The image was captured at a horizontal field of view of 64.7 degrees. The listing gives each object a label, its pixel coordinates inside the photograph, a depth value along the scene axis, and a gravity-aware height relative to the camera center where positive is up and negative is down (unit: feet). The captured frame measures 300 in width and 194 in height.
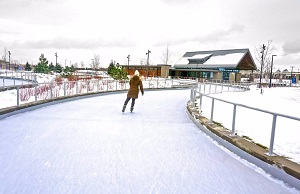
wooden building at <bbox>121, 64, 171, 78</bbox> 173.06 +3.71
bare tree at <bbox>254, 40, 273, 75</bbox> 143.60 +10.92
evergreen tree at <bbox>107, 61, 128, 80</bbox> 85.87 +0.02
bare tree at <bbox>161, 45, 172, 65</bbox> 179.36 +13.22
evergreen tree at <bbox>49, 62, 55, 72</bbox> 230.07 +4.66
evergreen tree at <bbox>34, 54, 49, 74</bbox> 185.78 +4.47
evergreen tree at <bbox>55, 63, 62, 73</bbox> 215.18 +2.78
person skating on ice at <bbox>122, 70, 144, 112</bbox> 27.37 -1.35
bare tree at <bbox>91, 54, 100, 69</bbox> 263.14 +13.78
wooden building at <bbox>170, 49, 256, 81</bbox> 153.07 +8.04
